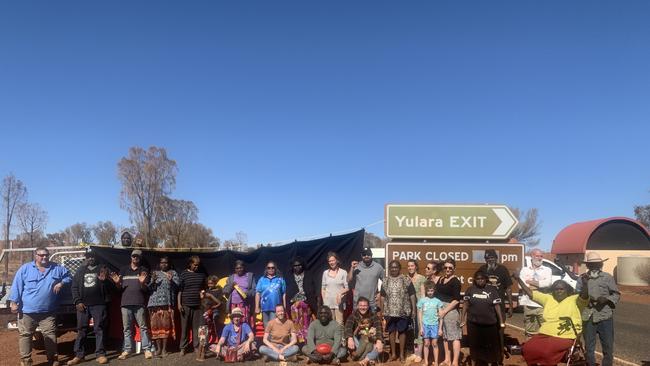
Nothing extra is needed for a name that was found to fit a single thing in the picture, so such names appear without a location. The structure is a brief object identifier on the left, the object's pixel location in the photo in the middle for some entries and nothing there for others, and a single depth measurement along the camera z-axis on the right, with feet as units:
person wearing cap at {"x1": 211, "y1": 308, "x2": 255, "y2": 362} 27.78
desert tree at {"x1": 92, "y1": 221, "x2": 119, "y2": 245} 118.42
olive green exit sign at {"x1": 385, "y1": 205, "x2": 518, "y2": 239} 33.53
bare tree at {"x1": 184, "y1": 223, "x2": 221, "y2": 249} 100.88
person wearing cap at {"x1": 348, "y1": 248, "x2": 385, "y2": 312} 29.63
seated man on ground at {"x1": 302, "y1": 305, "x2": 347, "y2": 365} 26.84
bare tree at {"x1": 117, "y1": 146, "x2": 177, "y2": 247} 146.72
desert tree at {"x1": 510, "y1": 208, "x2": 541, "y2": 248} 155.68
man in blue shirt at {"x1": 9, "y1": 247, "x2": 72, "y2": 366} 25.88
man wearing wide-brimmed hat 23.35
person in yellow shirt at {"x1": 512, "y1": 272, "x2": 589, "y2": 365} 20.82
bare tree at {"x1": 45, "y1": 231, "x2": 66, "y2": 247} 140.83
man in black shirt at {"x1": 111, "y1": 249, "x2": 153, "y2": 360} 28.60
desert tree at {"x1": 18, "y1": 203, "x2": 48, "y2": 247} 134.10
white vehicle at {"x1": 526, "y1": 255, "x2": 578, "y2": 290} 48.96
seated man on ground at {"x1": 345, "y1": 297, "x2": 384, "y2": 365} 27.09
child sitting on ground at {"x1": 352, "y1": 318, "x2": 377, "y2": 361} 27.30
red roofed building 102.42
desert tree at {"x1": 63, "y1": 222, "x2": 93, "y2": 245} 159.23
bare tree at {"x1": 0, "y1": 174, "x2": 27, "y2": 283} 131.44
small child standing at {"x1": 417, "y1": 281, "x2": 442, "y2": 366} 25.99
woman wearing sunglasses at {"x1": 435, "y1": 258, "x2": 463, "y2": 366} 25.71
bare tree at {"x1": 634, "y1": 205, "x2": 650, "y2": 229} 165.07
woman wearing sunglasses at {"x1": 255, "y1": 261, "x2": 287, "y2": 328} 29.53
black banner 33.19
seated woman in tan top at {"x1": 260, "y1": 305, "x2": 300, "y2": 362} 27.50
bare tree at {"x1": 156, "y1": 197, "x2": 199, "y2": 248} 104.78
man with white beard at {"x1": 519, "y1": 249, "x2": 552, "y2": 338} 27.04
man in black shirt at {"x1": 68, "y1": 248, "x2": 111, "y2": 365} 27.53
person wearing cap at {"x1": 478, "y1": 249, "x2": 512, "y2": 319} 26.27
